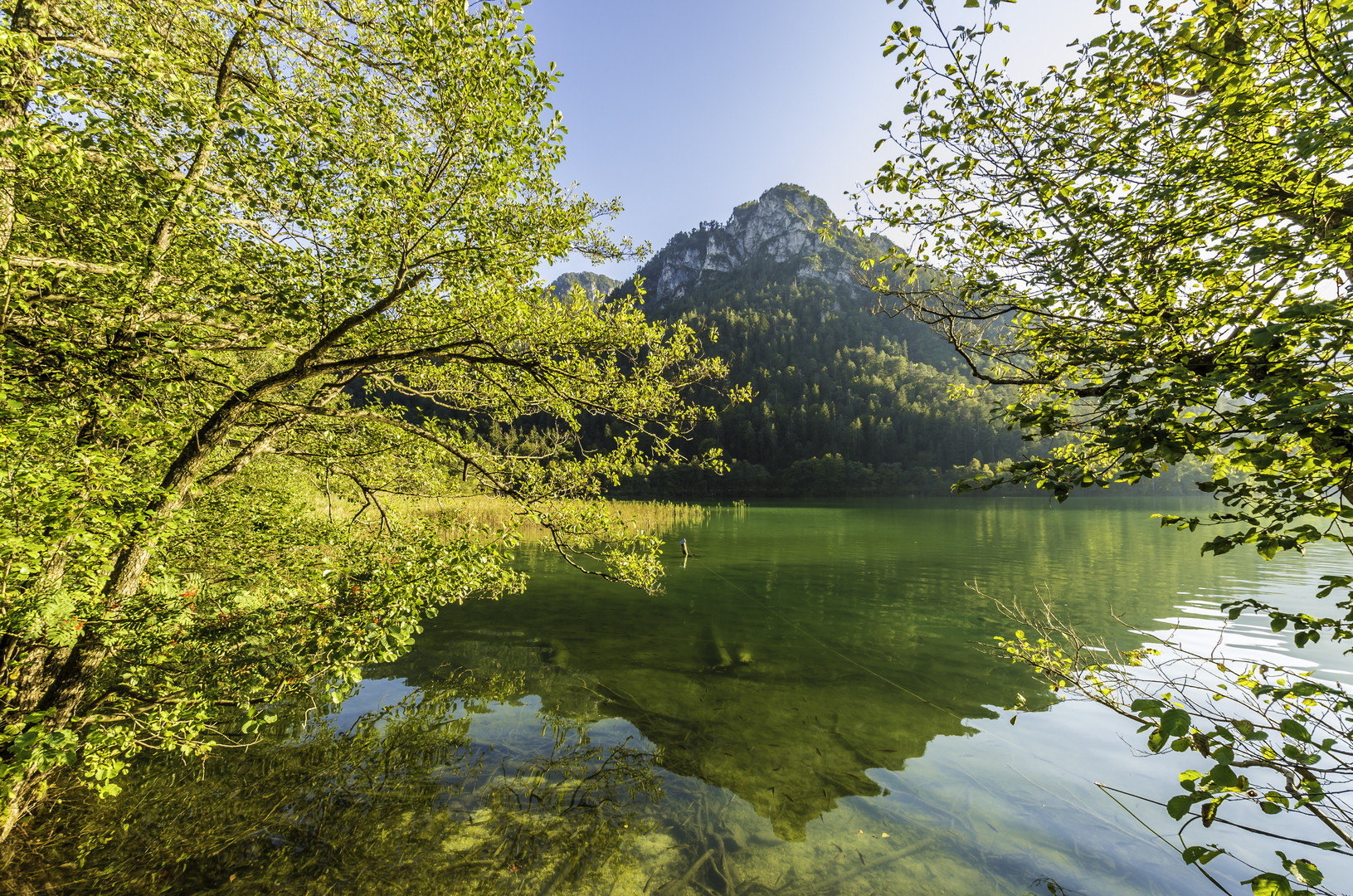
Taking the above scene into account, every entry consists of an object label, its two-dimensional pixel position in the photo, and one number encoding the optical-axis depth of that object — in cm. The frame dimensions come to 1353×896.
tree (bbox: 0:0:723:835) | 473
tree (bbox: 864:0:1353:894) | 321
